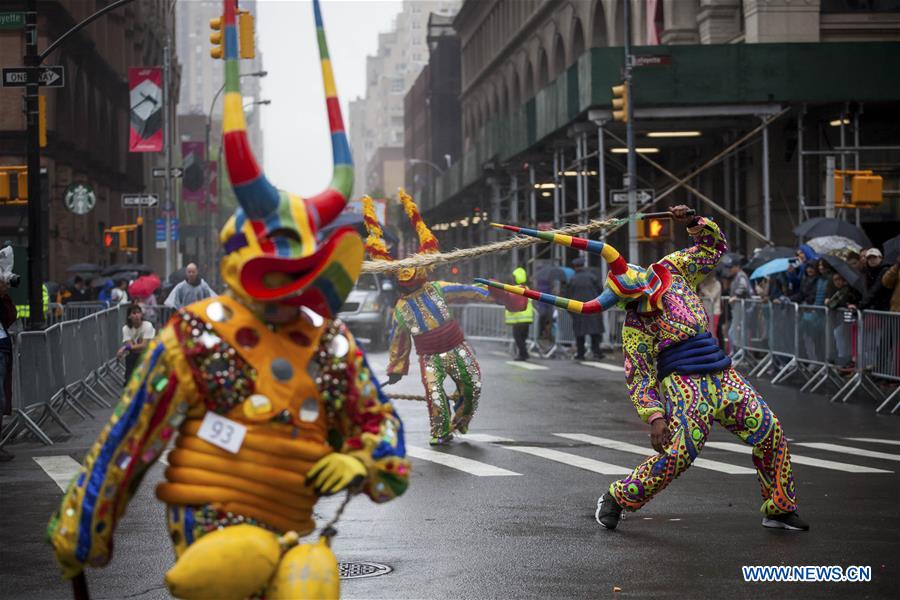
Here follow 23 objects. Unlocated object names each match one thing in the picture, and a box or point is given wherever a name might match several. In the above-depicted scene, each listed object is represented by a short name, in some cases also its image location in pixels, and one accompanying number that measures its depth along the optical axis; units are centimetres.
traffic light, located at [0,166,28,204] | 2317
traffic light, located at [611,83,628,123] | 2853
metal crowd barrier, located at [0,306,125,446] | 1570
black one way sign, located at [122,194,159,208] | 3394
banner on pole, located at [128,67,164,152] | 3575
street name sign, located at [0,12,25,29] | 1992
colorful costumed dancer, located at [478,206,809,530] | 916
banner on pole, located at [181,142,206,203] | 4903
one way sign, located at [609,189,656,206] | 2942
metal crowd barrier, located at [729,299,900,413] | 1892
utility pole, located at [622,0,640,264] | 3042
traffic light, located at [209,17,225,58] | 1771
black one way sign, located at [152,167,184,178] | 4108
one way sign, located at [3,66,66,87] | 2077
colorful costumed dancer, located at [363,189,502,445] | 1442
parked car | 3316
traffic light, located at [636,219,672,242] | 2581
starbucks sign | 3609
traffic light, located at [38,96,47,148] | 2191
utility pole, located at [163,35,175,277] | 4337
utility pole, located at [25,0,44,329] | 2031
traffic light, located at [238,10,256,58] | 2203
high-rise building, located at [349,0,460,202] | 19112
